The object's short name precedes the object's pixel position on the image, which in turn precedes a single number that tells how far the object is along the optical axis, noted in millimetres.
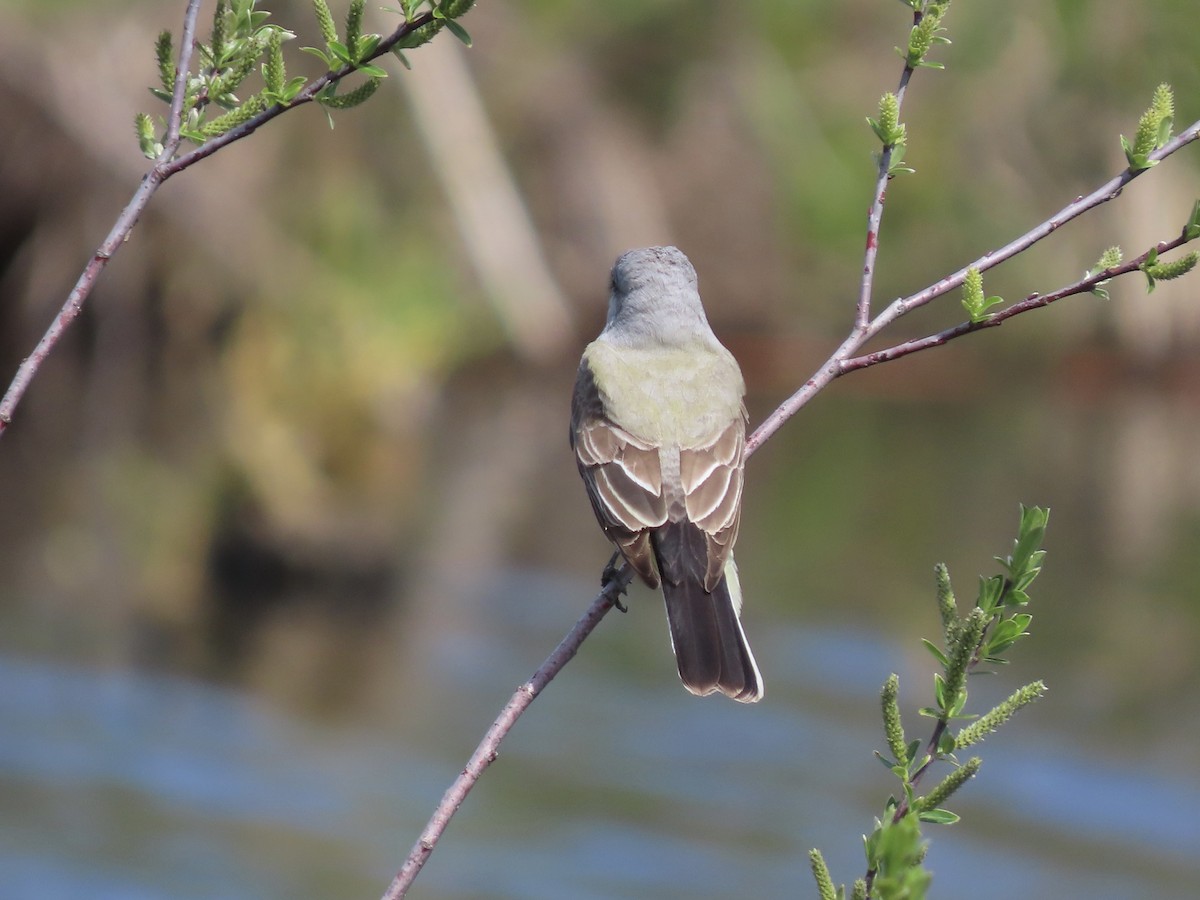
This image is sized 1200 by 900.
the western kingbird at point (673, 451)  7195
